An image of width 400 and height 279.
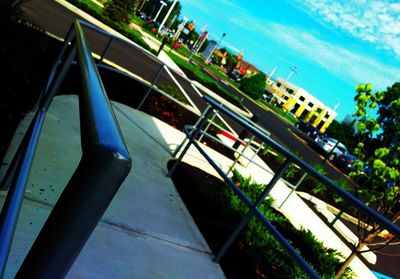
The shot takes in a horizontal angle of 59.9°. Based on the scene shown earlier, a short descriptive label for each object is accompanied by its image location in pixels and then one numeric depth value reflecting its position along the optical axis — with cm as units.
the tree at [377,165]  557
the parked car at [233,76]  9660
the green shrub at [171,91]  973
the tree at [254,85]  6438
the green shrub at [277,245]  432
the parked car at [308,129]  4827
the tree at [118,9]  3048
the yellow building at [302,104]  12589
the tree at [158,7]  11266
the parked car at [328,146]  3386
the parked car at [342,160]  3109
